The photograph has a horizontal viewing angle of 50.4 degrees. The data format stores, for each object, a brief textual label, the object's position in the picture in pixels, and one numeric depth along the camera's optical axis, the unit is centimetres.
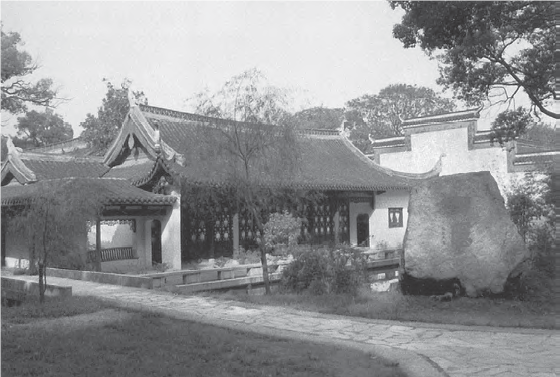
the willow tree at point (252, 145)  1152
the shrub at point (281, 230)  1677
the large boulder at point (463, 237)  883
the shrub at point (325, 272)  1107
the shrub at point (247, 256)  1939
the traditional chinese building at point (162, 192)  1725
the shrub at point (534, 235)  905
